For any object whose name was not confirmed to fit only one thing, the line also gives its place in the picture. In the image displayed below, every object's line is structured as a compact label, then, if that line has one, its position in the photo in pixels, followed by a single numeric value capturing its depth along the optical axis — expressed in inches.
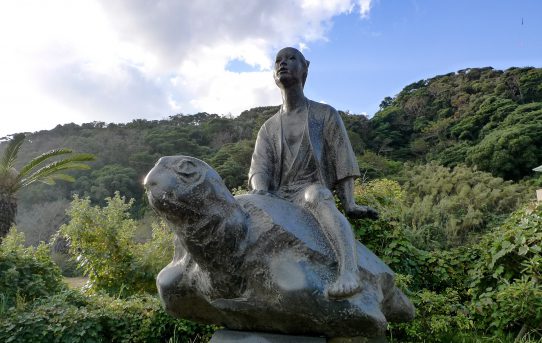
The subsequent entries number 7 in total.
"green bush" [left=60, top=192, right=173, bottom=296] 357.4
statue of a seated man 116.0
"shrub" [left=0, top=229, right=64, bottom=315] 287.1
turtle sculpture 85.0
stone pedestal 89.0
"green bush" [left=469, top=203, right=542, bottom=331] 191.5
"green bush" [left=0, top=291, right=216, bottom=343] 199.8
